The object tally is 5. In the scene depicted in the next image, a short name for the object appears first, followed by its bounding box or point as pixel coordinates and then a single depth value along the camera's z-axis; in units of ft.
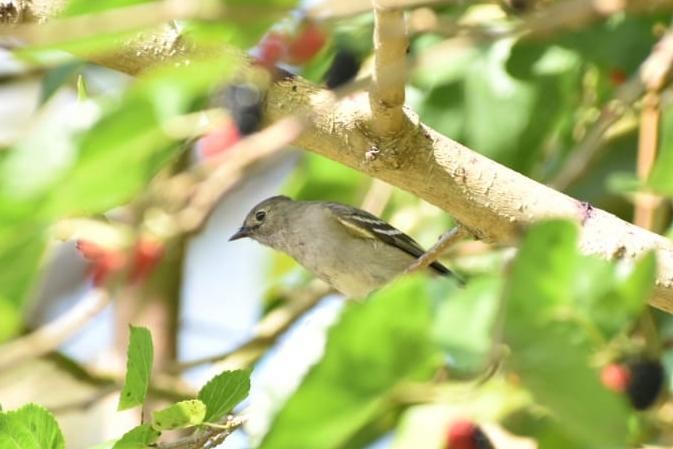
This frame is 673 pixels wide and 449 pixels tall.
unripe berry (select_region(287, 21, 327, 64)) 20.94
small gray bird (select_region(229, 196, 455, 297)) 28.78
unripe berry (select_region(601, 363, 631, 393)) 11.84
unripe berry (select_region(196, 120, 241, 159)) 24.70
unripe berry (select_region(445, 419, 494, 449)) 15.38
